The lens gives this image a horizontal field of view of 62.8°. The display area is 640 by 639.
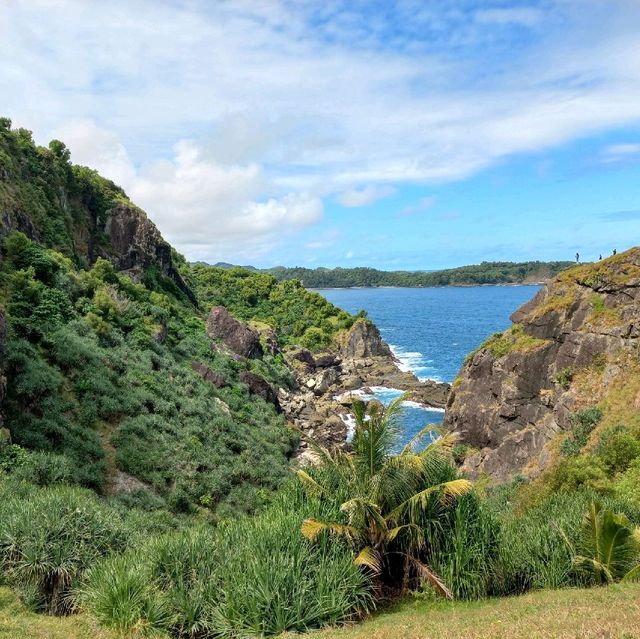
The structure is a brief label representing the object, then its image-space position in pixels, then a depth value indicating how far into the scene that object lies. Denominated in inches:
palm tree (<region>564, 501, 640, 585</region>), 552.4
